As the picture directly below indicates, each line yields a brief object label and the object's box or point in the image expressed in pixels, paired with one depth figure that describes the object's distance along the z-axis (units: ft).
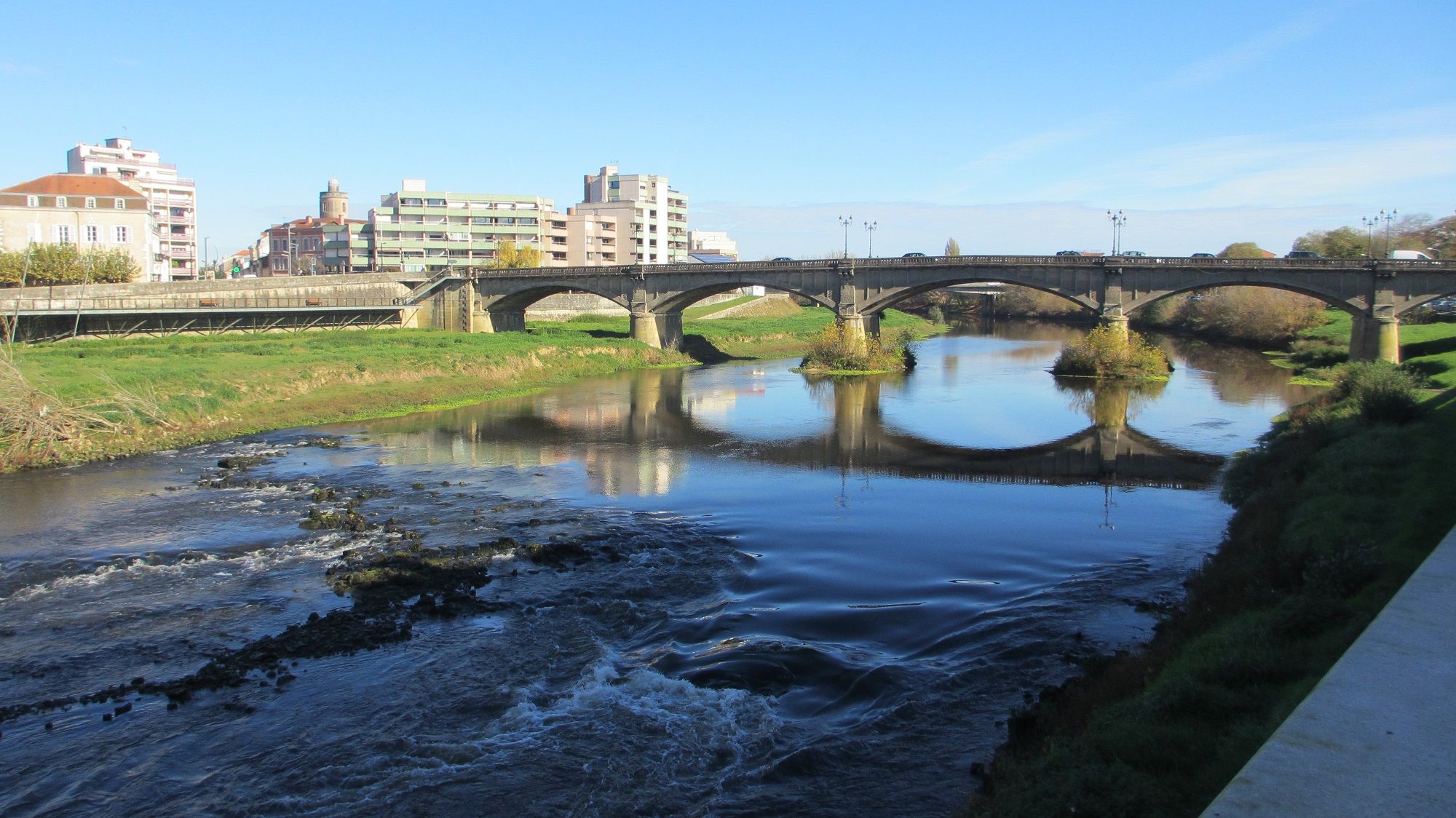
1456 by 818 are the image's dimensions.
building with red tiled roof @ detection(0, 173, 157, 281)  288.92
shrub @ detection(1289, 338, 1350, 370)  211.00
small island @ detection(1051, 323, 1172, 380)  201.67
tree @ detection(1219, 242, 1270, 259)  433.89
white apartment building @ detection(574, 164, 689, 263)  472.85
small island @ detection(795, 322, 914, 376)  223.51
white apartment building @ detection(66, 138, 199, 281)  452.76
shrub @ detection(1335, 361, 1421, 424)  95.30
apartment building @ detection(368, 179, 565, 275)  433.89
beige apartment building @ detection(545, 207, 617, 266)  449.89
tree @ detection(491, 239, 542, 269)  395.55
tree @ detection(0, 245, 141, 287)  236.63
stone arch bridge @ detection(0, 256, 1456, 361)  187.73
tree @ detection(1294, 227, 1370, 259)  340.39
